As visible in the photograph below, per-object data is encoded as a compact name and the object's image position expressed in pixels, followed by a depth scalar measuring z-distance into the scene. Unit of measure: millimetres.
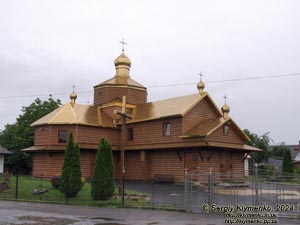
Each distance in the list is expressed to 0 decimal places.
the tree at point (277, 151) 66011
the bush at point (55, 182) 19337
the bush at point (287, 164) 35542
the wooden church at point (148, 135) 23669
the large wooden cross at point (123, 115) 17396
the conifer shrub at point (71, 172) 17267
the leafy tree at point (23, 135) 35769
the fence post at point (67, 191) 16929
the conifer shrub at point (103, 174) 16699
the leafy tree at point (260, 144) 51064
